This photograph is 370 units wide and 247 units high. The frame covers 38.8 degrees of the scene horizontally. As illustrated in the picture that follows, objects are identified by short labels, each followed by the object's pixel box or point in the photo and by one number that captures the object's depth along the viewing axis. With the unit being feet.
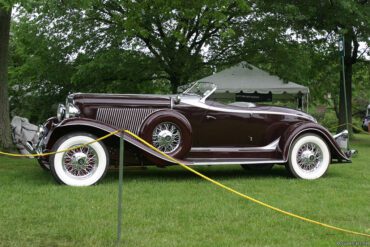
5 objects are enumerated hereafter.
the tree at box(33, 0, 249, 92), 55.42
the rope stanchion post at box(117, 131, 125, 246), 15.42
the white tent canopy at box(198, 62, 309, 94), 54.13
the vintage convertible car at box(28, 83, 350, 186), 25.12
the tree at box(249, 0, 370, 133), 54.75
